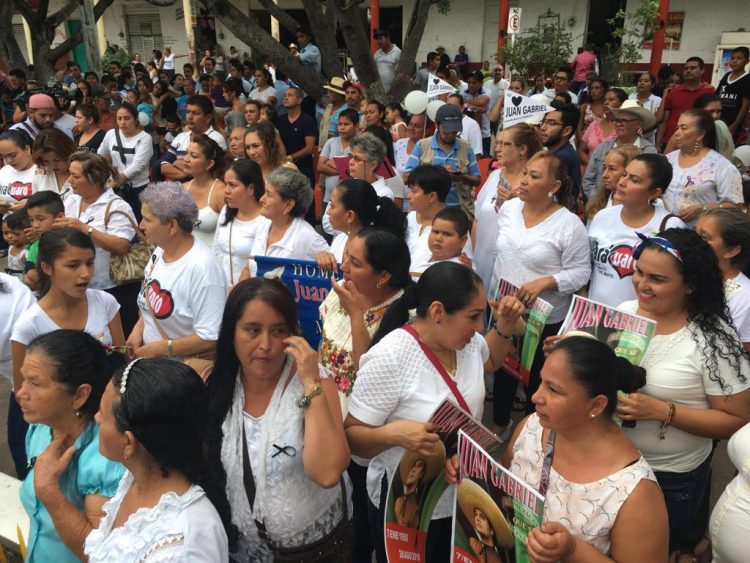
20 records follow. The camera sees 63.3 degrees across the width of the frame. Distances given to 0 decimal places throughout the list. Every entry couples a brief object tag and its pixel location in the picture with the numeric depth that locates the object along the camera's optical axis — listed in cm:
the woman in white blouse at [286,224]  407
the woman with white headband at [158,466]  165
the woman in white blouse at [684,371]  237
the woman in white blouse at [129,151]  675
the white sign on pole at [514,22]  1079
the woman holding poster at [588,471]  178
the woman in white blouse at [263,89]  1018
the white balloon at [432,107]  676
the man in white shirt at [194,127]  666
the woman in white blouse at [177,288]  330
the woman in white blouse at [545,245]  372
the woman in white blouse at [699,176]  440
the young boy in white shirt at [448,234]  367
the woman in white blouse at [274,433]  207
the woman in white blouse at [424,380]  227
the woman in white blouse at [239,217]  421
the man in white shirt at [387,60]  1127
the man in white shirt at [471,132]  695
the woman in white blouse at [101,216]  429
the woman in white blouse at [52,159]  511
